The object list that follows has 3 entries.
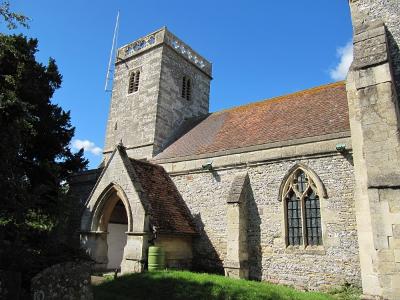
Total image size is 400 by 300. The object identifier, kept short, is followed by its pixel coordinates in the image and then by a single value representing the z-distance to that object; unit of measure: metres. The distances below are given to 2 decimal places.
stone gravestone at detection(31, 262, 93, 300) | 5.52
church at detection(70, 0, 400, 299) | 9.30
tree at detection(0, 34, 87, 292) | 6.52
